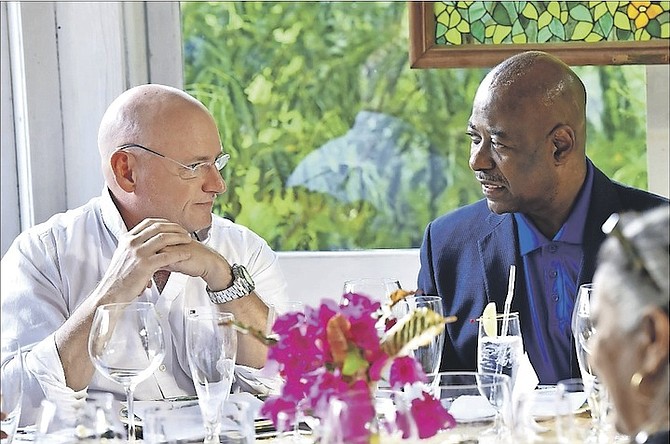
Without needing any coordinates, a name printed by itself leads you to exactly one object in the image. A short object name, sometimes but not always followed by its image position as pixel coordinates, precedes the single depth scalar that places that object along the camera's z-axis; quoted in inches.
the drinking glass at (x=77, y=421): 116.0
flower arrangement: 116.1
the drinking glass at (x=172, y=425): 117.9
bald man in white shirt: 139.9
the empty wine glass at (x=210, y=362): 123.6
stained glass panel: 162.5
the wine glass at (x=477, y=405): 117.8
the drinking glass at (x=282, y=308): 128.0
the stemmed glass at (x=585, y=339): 123.7
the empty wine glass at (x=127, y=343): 124.7
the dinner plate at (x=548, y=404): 114.6
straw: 137.2
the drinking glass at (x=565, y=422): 111.9
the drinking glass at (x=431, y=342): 127.0
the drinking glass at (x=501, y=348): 127.5
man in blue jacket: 144.5
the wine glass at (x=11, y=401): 121.9
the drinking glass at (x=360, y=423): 108.5
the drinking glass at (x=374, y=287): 129.6
